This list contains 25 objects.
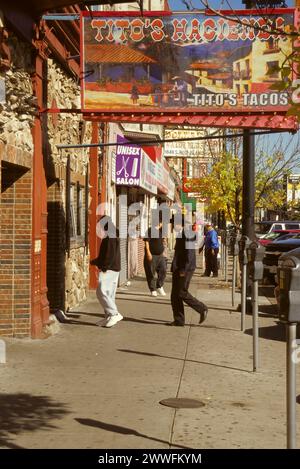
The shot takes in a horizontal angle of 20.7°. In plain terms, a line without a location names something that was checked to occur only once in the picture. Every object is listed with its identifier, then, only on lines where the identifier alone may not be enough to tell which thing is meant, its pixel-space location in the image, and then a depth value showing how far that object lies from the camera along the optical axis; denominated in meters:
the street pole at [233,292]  16.56
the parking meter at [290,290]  5.19
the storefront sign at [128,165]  21.56
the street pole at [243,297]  12.76
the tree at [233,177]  27.36
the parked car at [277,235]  29.99
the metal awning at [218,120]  12.29
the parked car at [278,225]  39.38
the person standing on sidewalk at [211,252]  26.22
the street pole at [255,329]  9.51
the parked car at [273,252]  21.51
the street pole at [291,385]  5.23
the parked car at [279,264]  5.44
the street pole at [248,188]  16.31
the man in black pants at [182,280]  13.45
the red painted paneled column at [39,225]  11.50
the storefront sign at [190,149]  38.09
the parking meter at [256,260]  9.66
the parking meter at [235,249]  15.88
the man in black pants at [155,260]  18.89
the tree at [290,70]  6.08
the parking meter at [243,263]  12.77
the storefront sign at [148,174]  22.72
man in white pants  13.18
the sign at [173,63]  12.43
